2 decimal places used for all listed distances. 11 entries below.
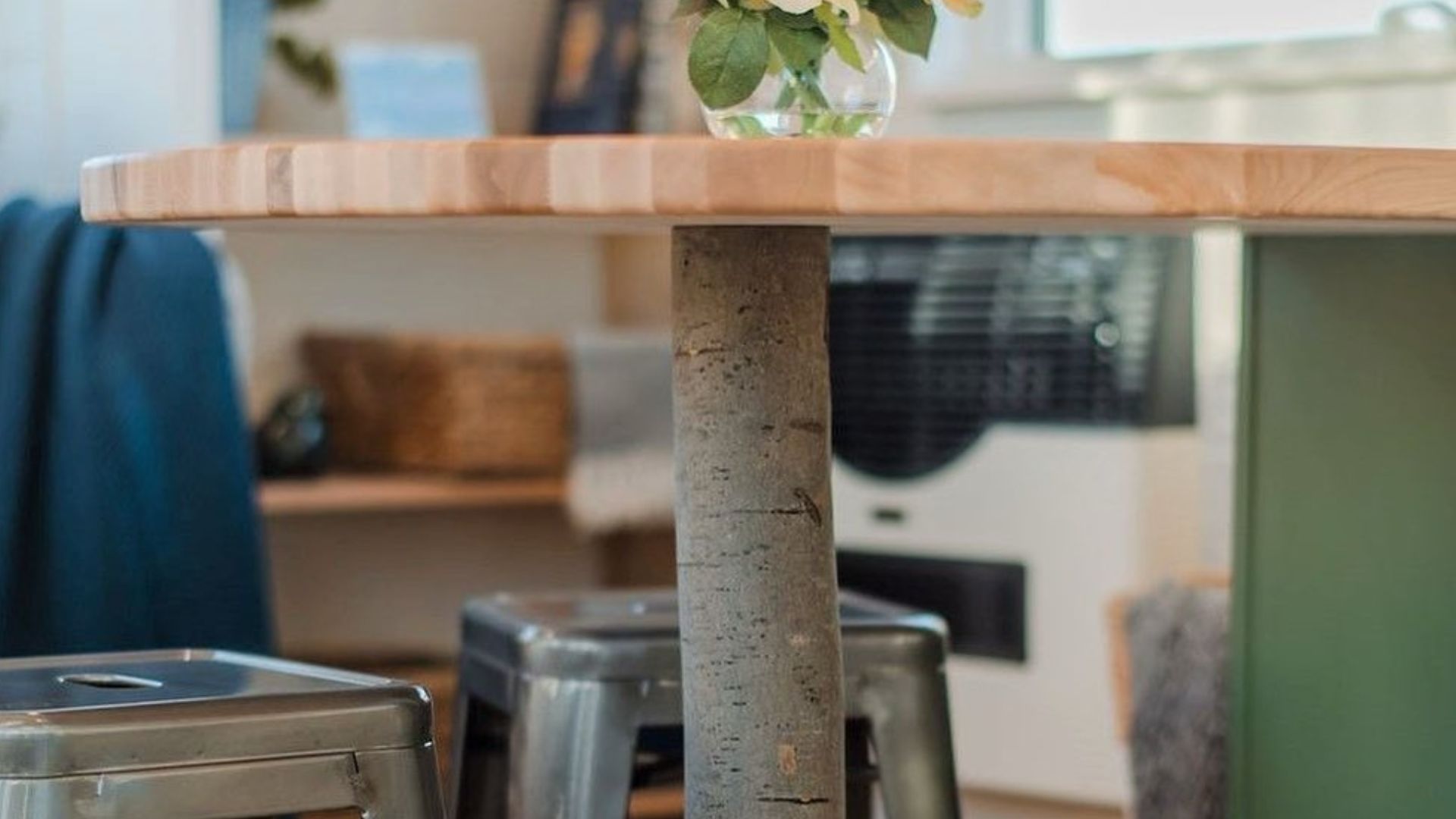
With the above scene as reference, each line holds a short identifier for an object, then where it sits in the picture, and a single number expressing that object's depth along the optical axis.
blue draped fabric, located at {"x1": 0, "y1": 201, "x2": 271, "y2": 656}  2.27
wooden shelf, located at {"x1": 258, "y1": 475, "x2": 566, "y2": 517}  3.16
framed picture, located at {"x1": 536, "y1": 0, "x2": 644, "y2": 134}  3.43
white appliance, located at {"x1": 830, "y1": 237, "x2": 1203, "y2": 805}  2.77
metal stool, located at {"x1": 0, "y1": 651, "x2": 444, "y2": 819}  1.31
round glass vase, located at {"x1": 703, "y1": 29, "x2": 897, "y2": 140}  1.47
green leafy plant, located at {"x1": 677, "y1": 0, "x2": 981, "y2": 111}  1.38
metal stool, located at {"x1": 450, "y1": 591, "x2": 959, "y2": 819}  1.67
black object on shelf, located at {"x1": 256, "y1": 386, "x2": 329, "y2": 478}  3.26
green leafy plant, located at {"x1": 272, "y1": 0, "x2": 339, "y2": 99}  3.40
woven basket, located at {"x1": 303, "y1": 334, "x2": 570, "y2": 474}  3.26
